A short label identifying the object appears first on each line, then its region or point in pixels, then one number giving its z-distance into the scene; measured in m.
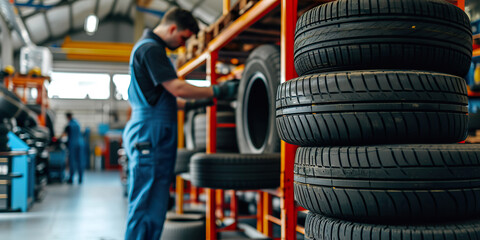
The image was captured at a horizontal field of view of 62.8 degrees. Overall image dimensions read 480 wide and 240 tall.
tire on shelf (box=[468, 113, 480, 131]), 2.64
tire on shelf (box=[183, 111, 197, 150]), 5.27
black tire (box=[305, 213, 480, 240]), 1.42
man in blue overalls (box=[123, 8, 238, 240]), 2.48
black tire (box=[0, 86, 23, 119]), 5.13
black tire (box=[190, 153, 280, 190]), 2.73
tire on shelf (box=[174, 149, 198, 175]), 4.38
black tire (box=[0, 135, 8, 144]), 5.06
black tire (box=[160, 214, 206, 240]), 3.23
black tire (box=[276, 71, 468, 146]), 1.50
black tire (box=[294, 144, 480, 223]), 1.43
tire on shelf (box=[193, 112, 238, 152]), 4.18
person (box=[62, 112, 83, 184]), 9.22
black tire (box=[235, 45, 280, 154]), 2.93
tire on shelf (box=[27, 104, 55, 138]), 9.06
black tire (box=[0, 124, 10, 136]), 5.00
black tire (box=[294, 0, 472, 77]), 1.58
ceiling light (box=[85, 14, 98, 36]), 9.79
